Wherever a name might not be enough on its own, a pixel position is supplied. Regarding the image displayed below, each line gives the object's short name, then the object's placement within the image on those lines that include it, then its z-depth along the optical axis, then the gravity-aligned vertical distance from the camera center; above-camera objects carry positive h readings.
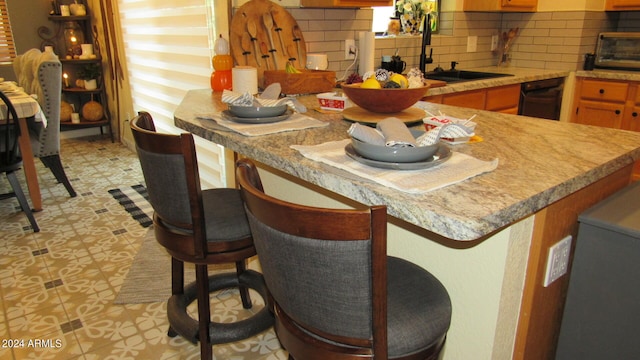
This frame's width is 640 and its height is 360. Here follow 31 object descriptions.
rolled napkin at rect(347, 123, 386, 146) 1.13 -0.21
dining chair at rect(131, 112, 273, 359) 1.33 -0.57
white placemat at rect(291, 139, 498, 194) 0.98 -0.28
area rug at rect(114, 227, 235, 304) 2.38 -1.25
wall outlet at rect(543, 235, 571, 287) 1.22 -0.56
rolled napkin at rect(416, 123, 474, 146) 1.14 -0.22
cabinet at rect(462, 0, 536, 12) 3.73 +0.34
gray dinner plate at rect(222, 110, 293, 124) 1.61 -0.25
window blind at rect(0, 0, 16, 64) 4.88 +0.03
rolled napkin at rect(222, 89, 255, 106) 1.65 -0.19
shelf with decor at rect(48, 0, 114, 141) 5.12 -0.22
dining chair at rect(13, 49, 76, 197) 3.44 -0.54
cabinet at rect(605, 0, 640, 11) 3.72 +0.35
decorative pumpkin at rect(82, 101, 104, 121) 5.34 -0.76
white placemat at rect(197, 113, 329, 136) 1.51 -0.27
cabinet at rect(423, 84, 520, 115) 3.13 -0.36
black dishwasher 3.71 -0.40
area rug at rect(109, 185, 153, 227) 3.35 -1.21
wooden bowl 1.61 -0.18
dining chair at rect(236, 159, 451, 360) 0.79 -0.44
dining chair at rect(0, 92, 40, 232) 3.01 -0.74
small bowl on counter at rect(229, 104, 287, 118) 1.61 -0.23
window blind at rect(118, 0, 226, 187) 3.08 -0.10
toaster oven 3.67 -0.01
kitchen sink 3.70 -0.22
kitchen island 0.91 -0.32
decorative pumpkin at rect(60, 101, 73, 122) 5.30 -0.77
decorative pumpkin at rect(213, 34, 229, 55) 2.52 -0.01
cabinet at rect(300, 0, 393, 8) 2.69 +0.24
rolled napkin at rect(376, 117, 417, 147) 1.10 -0.21
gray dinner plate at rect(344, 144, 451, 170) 1.07 -0.26
